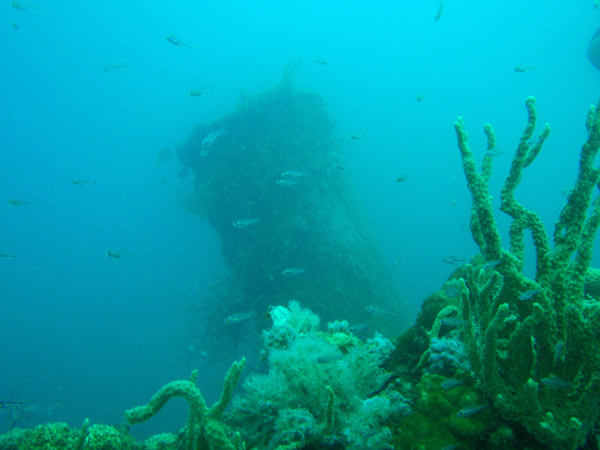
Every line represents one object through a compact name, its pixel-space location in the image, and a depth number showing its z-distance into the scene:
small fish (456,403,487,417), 2.25
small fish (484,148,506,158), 3.17
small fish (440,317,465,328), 3.53
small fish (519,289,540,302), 2.31
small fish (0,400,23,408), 3.39
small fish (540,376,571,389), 2.06
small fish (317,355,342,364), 3.20
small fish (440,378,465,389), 2.54
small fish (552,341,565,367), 2.19
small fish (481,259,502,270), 2.57
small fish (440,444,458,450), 2.26
